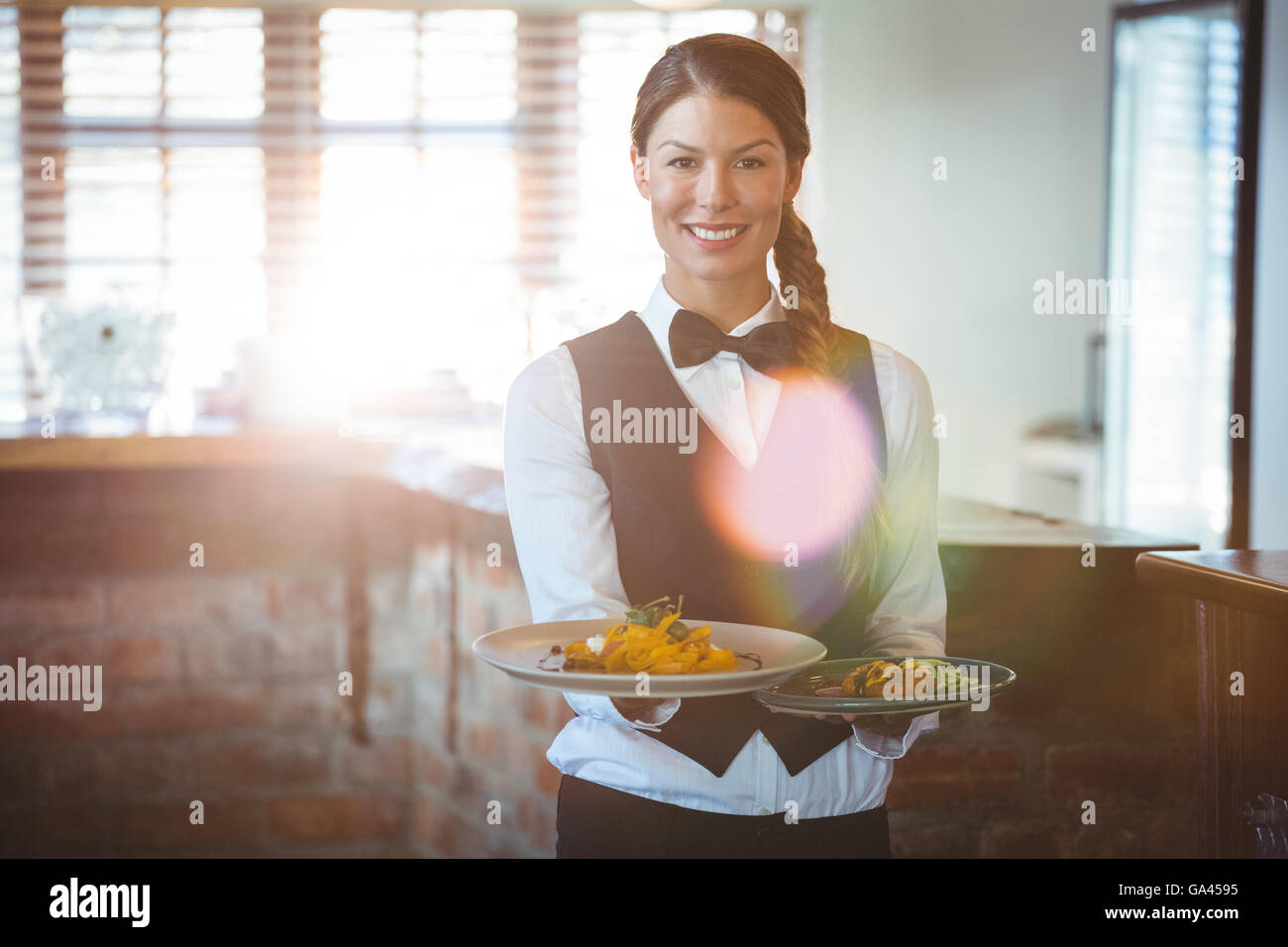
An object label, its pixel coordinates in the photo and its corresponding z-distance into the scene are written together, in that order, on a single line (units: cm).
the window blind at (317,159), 438
